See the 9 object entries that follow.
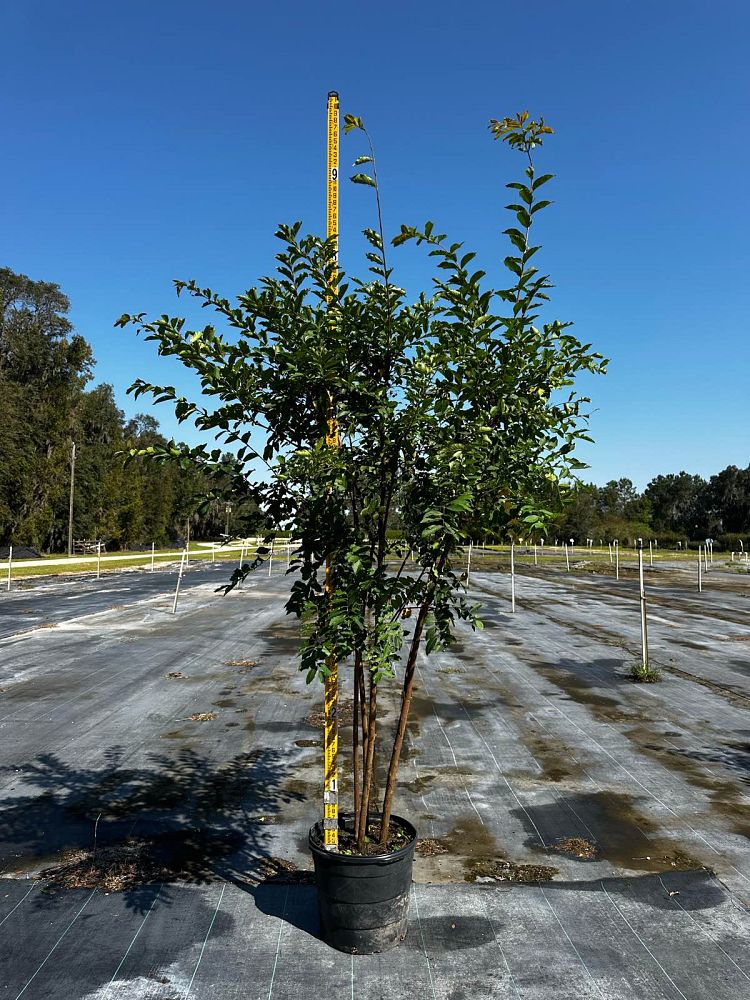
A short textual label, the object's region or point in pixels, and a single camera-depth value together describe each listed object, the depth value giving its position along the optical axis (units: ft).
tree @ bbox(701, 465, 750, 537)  343.26
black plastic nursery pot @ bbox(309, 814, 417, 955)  13.50
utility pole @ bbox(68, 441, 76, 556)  191.91
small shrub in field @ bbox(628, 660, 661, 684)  41.42
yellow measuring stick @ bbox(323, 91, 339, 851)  14.11
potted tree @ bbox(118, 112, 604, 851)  12.62
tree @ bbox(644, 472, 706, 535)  396.16
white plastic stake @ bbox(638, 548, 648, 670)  41.70
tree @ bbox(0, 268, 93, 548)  183.73
